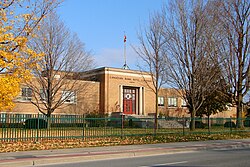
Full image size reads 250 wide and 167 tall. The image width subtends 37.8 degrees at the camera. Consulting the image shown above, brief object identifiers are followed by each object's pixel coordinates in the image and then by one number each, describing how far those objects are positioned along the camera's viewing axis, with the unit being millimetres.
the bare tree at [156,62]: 29109
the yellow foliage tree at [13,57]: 15461
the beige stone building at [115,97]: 44750
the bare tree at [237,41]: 31469
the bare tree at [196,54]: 26797
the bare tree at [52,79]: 32969
